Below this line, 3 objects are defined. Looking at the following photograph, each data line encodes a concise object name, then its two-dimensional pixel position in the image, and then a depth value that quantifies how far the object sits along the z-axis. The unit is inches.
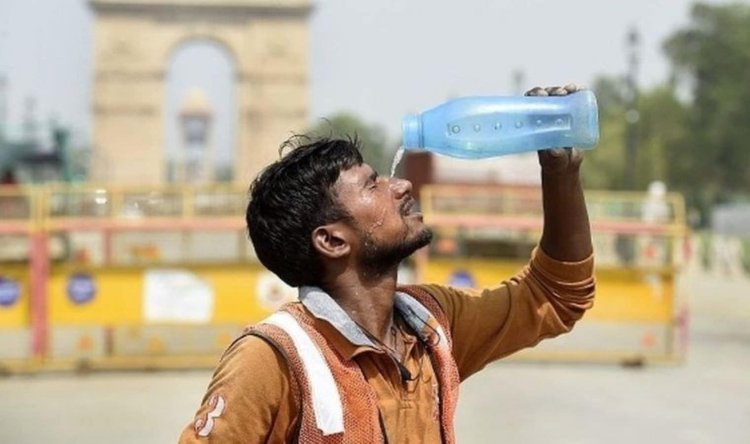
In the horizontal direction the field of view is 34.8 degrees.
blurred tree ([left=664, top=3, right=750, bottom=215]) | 2295.8
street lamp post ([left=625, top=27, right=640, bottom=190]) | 1131.9
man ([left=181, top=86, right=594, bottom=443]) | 80.1
